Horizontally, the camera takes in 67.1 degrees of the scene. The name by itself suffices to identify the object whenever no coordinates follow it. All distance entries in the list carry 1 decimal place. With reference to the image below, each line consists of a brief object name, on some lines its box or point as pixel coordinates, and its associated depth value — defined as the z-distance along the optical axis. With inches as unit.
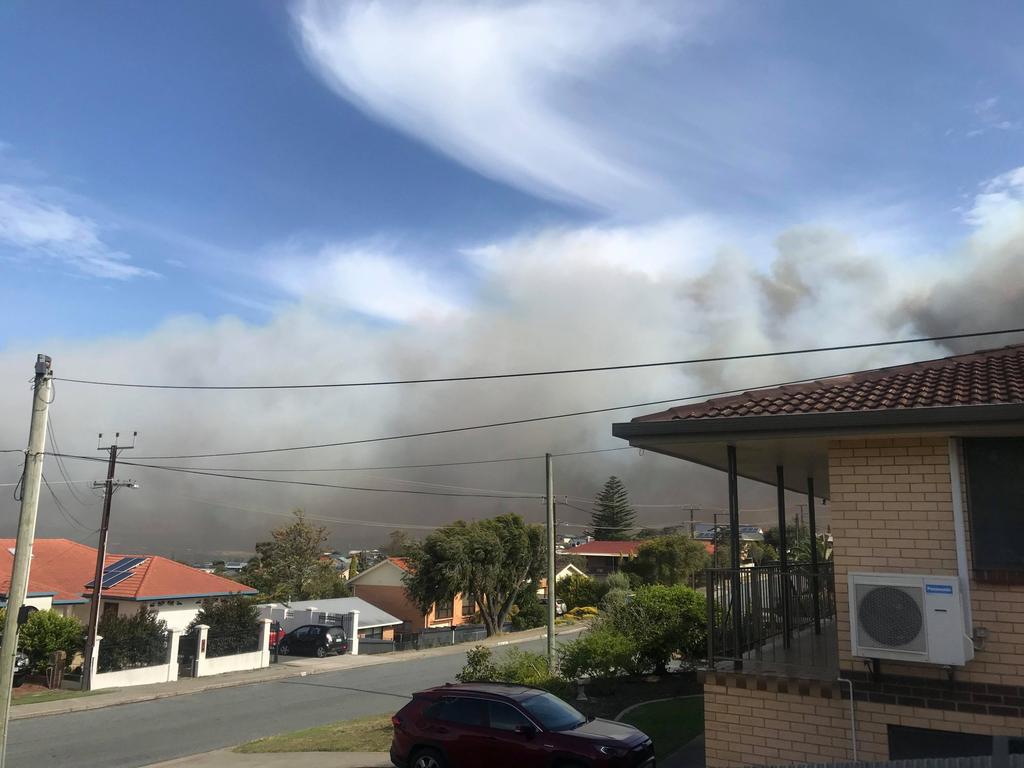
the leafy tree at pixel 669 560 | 2443.4
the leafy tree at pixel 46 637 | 1033.5
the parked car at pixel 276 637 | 1401.1
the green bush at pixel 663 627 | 805.2
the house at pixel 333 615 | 1800.0
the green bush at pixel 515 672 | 690.8
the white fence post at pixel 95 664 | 1034.1
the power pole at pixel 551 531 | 1016.2
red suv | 401.1
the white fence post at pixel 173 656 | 1129.4
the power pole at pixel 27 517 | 490.0
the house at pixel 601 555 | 3944.4
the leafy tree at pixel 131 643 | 1077.1
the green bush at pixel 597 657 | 741.3
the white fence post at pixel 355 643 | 1533.5
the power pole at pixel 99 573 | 1031.6
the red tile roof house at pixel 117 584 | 1330.0
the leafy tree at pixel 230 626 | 1232.8
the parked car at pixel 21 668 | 1031.6
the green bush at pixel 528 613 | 2160.6
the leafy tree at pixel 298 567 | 2571.4
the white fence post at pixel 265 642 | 1293.1
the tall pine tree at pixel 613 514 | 5034.5
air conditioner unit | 288.5
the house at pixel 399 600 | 2341.3
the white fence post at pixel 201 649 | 1174.3
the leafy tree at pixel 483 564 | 1891.0
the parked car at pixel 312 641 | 1475.1
